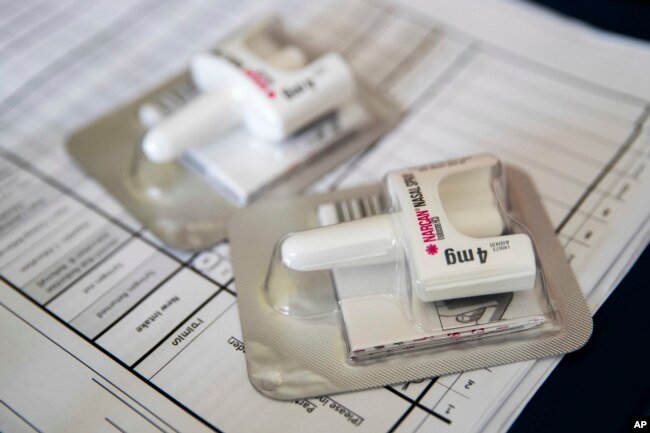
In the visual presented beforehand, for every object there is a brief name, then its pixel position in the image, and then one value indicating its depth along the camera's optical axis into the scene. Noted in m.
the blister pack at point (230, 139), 0.26
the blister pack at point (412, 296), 0.21
